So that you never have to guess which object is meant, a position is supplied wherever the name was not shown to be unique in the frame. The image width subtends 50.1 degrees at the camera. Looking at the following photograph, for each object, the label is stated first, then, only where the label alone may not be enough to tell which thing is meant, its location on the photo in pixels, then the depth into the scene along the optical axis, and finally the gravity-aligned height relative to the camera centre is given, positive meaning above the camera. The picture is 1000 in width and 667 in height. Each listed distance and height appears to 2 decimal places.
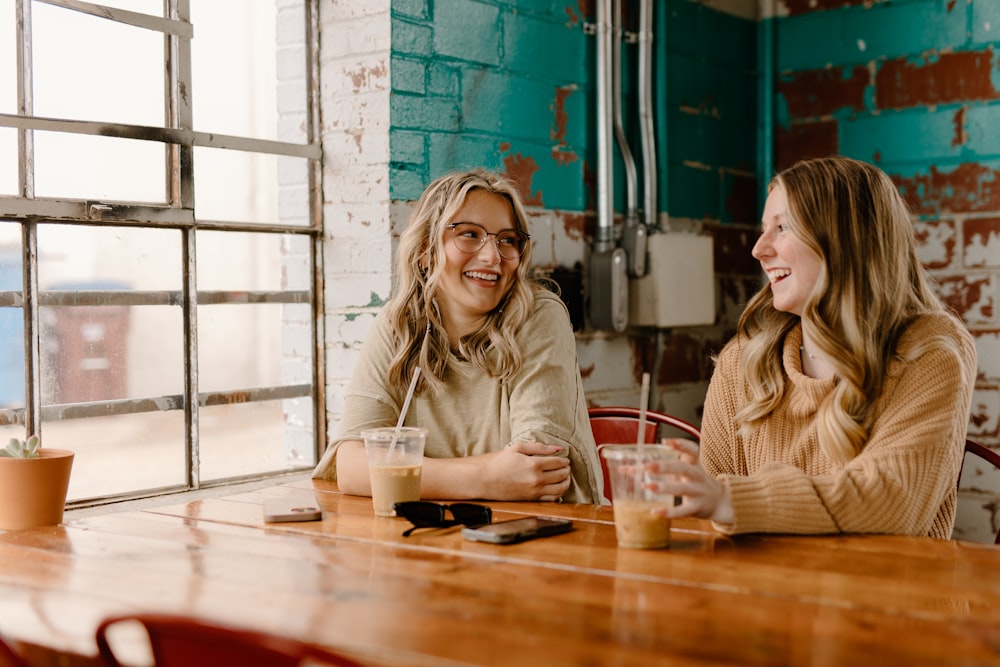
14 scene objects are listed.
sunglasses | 1.68 -0.35
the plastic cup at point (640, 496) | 1.52 -0.29
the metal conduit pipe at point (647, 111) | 3.15 +0.53
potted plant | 1.74 -0.32
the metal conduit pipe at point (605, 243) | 3.02 +0.14
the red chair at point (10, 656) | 1.06 -0.36
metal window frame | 2.15 +0.17
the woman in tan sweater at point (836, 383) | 1.61 -0.16
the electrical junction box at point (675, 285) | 3.12 +0.02
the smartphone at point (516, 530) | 1.59 -0.36
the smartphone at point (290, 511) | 1.76 -0.37
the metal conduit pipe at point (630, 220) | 3.09 +0.21
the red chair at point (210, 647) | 0.87 -0.30
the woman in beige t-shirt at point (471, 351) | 2.13 -0.12
